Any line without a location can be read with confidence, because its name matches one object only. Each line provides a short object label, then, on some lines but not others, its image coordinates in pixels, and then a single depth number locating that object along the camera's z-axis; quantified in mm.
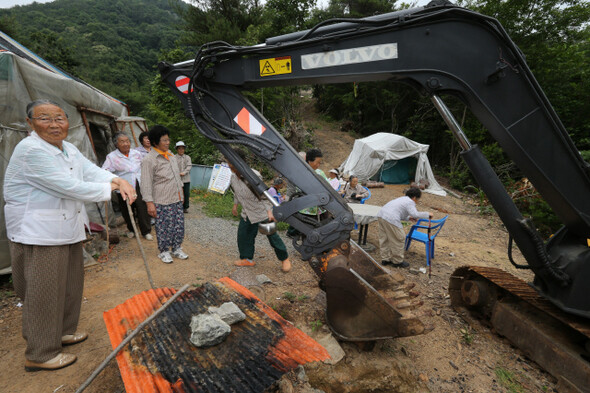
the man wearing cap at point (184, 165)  7109
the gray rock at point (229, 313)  2436
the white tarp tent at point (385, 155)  14156
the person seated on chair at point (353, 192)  6965
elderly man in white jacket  2137
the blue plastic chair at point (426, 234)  5176
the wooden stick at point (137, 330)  1821
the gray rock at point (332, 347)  2394
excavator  2152
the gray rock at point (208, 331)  2174
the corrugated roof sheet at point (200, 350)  1863
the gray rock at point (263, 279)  4029
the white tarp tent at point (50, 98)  3621
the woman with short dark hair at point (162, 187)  4004
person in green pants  4086
